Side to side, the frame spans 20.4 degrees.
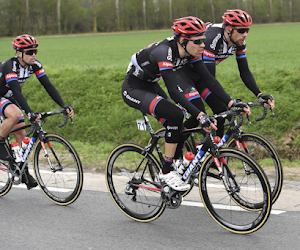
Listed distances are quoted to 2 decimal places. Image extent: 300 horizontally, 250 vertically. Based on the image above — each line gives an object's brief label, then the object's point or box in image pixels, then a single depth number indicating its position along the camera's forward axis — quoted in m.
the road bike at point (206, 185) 8.33
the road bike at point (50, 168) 10.54
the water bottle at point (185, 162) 9.46
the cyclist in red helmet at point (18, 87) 10.77
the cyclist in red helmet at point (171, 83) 8.51
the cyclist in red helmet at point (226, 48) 9.64
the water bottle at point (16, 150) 11.42
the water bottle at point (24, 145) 11.29
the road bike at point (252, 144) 9.47
